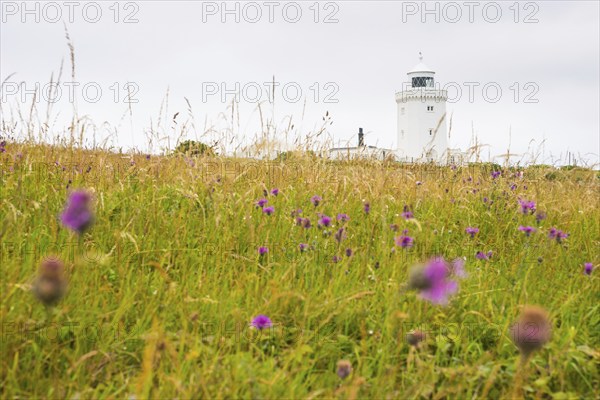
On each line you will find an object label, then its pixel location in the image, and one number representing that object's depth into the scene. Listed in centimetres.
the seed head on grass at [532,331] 125
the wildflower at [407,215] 308
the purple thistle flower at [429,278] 134
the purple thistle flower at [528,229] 317
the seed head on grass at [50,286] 116
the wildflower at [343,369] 172
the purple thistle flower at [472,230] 337
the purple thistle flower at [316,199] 346
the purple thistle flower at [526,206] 361
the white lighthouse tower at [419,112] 5894
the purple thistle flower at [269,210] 316
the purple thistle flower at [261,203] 320
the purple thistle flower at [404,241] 267
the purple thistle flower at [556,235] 309
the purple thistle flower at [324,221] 297
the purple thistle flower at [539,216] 346
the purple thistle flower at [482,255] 327
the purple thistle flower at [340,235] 283
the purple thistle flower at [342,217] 316
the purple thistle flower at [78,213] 139
